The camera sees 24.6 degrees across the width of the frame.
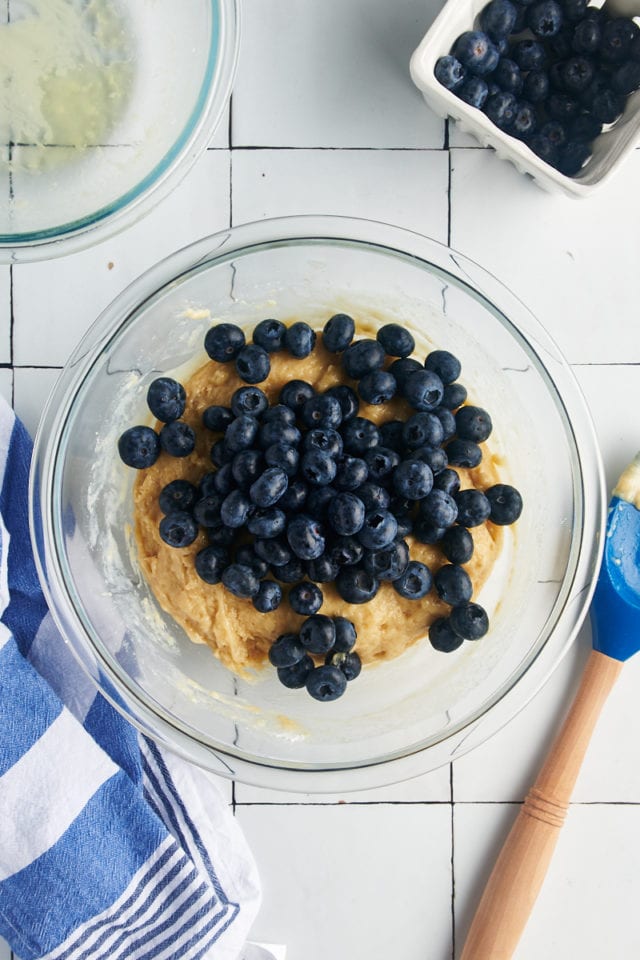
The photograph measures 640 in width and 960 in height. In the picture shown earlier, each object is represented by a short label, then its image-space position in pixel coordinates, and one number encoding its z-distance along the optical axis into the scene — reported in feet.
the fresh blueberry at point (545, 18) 2.00
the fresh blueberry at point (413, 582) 1.84
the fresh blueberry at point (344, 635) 1.83
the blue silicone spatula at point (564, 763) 2.08
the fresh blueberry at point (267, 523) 1.79
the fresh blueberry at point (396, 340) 1.90
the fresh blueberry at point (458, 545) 1.85
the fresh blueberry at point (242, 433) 1.82
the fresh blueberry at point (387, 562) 1.80
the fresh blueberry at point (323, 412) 1.83
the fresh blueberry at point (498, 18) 2.00
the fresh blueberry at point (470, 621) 1.84
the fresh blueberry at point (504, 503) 1.89
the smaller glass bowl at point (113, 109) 1.98
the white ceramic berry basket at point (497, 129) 1.95
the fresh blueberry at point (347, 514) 1.78
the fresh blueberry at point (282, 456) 1.80
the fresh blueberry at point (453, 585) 1.84
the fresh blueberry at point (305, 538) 1.79
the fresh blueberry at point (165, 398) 1.86
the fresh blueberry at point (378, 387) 1.85
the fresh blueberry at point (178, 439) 1.86
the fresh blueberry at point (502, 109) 2.01
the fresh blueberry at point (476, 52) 1.98
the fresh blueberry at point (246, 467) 1.80
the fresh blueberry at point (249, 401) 1.84
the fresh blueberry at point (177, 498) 1.86
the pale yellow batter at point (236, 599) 1.87
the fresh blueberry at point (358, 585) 1.82
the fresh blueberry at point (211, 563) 1.83
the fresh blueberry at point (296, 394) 1.87
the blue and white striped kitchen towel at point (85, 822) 1.99
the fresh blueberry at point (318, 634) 1.81
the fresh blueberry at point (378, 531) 1.78
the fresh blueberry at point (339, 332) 1.89
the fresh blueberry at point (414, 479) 1.80
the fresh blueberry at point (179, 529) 1.82
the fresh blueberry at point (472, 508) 1.86
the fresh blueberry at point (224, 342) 1.89
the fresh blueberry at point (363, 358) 1.86
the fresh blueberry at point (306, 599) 1.82
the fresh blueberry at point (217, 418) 1.87
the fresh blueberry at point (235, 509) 1.79
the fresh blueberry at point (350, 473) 1.81
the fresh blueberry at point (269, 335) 1.89
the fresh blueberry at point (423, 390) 1.85
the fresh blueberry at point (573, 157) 2.03
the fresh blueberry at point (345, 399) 1.87
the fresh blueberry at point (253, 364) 1.86
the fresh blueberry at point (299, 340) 1.88
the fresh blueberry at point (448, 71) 1.97
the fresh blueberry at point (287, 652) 1.83
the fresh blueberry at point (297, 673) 1.86
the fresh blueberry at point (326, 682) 1.84
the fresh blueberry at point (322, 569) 1.82
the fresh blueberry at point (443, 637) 1.87
